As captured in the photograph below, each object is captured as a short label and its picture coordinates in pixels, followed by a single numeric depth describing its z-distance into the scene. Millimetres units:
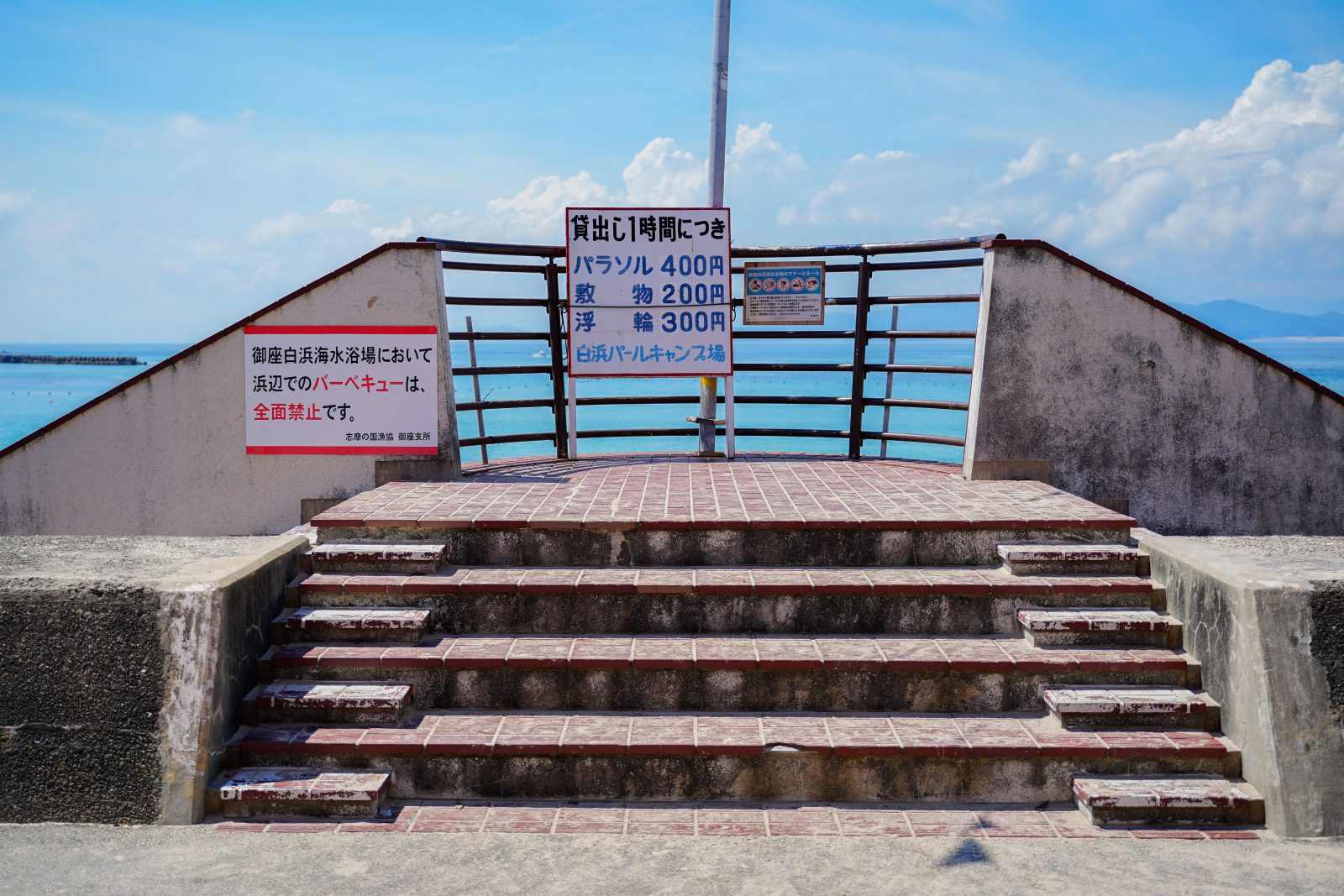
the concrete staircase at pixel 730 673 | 4484
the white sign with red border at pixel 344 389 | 7578
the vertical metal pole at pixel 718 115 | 8805
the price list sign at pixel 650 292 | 8328
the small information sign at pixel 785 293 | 8531
